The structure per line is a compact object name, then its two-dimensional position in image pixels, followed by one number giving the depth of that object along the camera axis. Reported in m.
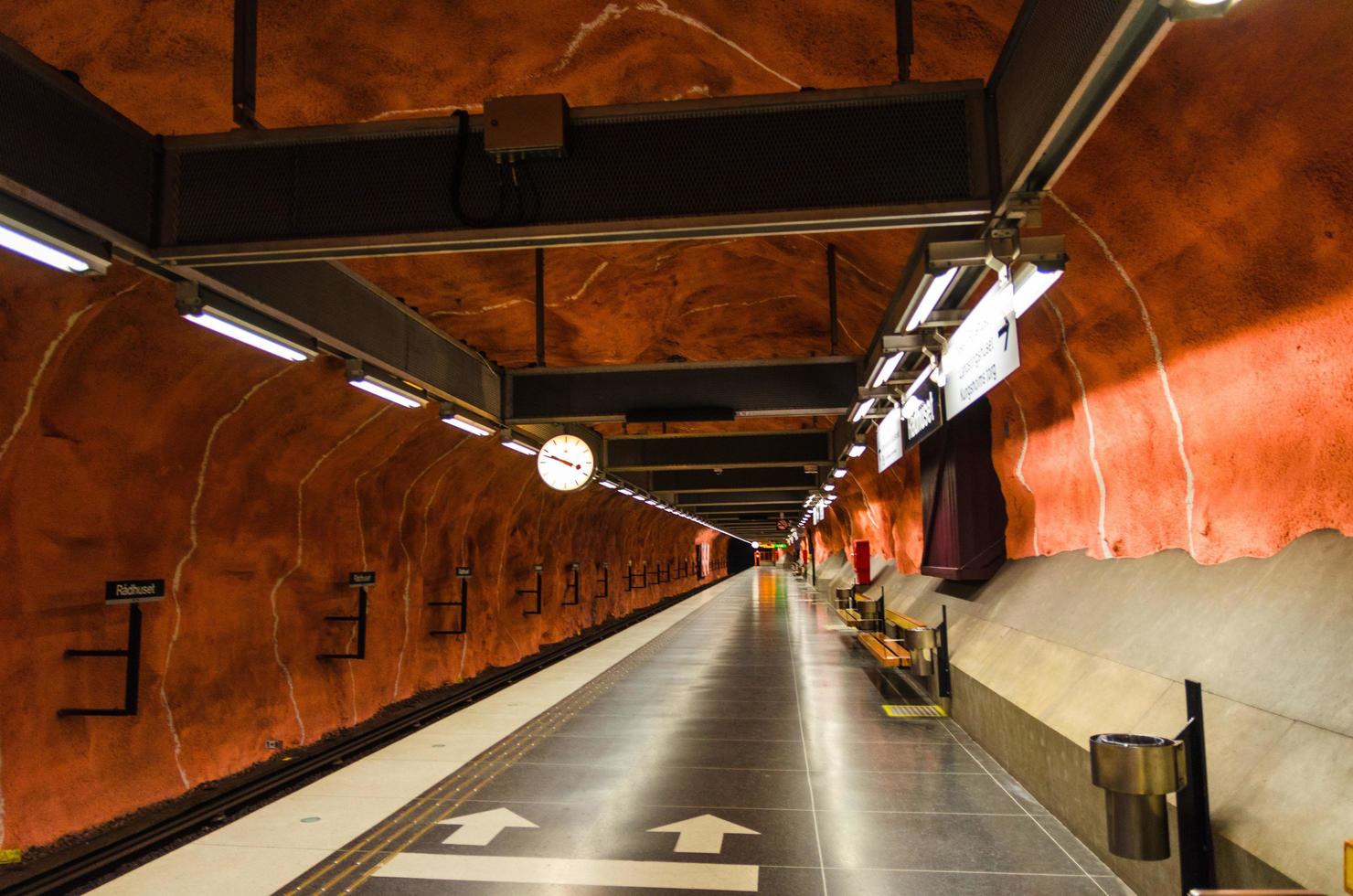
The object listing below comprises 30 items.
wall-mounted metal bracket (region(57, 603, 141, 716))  5.39
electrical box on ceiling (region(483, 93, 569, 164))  3.54
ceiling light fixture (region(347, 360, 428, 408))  6.57
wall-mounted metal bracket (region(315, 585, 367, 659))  8.72
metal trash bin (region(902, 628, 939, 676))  8.12
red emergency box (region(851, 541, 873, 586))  19.23
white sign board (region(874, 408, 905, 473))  7.45
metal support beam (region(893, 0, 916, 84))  3.47
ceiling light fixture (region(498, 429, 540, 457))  9.73
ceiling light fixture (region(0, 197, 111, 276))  3.28
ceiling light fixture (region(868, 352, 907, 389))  5.97
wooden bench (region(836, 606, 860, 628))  13.92
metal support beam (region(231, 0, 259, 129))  3.80
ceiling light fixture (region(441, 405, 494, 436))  8.37
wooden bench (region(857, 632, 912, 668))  9.61
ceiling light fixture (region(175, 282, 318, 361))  4.38
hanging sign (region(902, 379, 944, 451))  5.80
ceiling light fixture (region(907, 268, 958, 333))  4.09
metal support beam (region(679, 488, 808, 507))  26.57
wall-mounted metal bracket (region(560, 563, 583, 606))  18.55
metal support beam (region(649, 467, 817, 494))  19.72
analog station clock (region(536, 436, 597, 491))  10.60
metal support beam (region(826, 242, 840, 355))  7.78
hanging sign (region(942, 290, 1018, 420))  3.72
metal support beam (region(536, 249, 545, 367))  7.42
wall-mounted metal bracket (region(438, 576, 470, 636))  11.50
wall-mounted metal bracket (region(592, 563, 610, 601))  23.23
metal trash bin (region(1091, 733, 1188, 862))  3.21
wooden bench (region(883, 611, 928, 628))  10.26
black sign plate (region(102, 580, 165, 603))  5.55
